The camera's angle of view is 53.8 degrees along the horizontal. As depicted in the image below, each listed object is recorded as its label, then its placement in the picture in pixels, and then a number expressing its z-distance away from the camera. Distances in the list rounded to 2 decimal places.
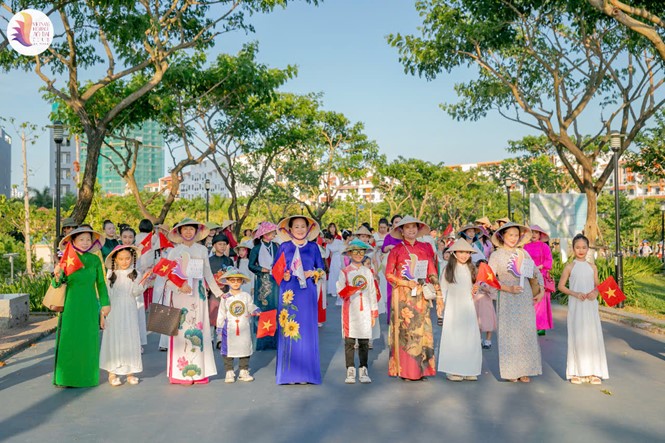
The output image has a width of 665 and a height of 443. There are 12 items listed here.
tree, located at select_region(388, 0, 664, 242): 17.06
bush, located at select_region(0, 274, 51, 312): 14.01
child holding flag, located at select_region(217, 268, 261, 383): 7.63
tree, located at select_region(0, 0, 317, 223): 13.98
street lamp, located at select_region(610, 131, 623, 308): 14.50
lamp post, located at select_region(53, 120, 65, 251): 15.08
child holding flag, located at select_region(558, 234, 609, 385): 7.35
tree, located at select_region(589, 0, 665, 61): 9.99
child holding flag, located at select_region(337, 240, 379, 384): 7.59
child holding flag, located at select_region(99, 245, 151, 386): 7.61
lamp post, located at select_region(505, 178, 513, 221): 26.84
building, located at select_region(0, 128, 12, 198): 98.24
